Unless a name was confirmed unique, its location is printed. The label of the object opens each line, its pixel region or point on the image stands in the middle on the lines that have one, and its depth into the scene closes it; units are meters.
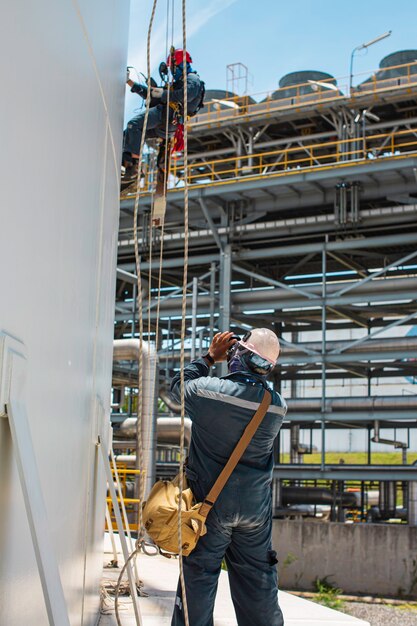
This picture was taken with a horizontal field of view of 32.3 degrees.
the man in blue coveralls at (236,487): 3.15
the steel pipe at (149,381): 13.38
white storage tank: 1.60
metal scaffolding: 17.84
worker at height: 6.12
